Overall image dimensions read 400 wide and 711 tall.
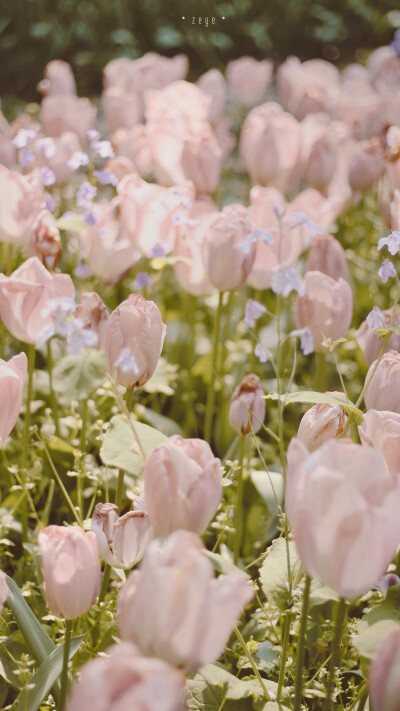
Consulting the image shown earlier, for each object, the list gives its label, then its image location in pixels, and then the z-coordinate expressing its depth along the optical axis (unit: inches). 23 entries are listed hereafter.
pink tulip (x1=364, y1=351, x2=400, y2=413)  49.2
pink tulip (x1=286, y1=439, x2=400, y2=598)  40.4
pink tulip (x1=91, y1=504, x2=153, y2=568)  46.3
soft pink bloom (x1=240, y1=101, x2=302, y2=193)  73.0
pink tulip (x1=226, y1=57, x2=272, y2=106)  106.9
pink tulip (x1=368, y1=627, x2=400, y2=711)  40.1
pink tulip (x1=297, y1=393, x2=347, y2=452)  47.0
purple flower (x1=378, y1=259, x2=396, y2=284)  47.7
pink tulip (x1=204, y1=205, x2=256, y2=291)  56.0
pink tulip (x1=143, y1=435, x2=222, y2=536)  43.2
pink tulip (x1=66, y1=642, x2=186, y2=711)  37.2
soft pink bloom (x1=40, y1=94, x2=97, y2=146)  83.4
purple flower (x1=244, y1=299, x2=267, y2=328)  50.0
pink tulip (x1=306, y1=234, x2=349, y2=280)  57.9
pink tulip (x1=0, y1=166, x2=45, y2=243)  58.6
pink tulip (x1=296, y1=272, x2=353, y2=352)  54.5
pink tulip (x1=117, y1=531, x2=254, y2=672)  39.0
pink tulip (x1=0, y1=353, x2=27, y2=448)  46.5
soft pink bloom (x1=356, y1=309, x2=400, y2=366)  54.7
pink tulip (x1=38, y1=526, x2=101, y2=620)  44.0
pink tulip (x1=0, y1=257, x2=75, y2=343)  51.0
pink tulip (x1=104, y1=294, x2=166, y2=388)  48.1
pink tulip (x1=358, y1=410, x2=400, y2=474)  45.4
